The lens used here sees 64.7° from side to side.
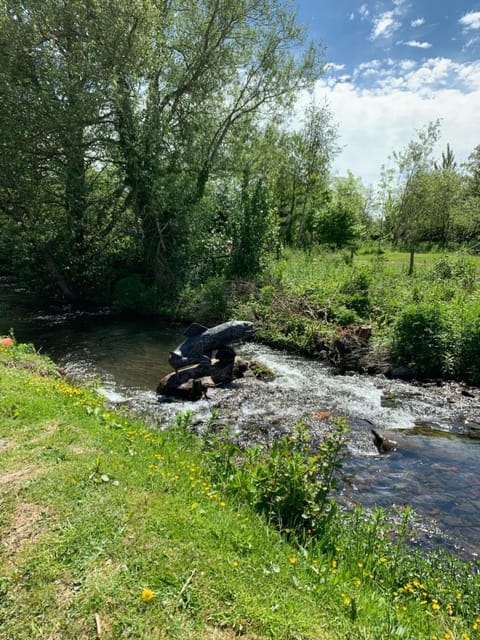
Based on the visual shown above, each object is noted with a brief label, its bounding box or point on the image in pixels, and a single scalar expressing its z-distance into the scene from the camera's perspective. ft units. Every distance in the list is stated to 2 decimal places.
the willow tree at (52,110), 48.65
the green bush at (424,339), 32.40
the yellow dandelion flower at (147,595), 8.30
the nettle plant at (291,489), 12.85
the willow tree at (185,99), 56.03
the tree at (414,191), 69.15
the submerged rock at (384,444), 21.02
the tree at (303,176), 97.40
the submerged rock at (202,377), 29.23
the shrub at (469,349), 31.07
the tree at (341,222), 80.33
